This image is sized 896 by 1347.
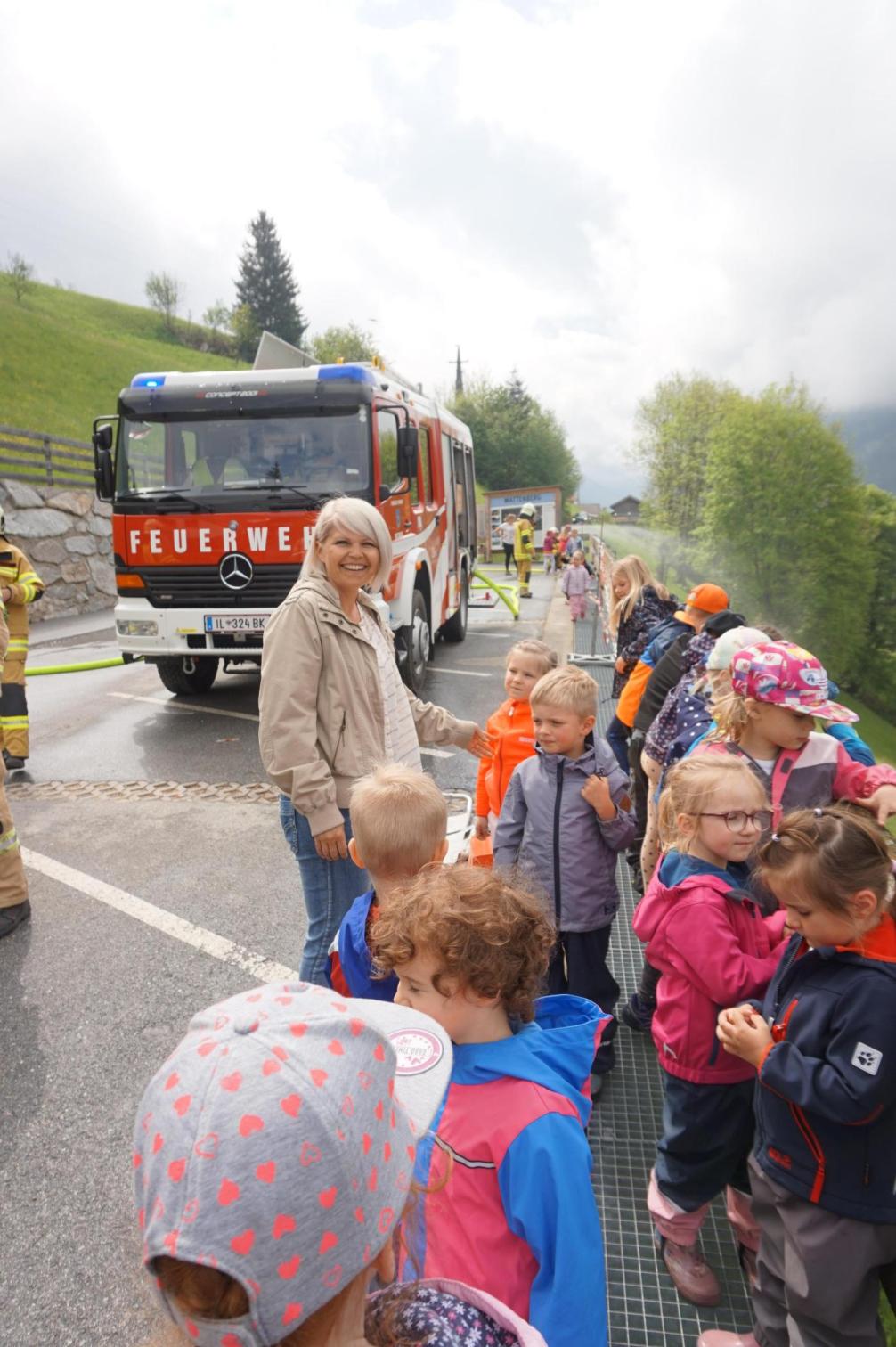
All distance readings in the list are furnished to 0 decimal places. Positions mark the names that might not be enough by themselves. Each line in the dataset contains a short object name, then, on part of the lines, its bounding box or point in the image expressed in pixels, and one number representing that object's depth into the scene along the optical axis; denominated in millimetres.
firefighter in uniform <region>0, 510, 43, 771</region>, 5719
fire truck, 6961
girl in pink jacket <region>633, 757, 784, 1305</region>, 1948
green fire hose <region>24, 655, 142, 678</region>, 9382
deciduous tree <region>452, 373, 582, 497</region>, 65688
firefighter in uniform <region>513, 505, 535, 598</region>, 18391
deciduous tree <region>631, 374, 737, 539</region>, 39250
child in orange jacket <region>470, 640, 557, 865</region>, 3277
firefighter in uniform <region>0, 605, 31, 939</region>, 3775
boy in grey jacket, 2629
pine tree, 72438
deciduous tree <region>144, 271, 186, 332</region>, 63375
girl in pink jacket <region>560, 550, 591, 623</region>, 13711
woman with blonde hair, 2486
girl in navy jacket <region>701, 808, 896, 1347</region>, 1502
